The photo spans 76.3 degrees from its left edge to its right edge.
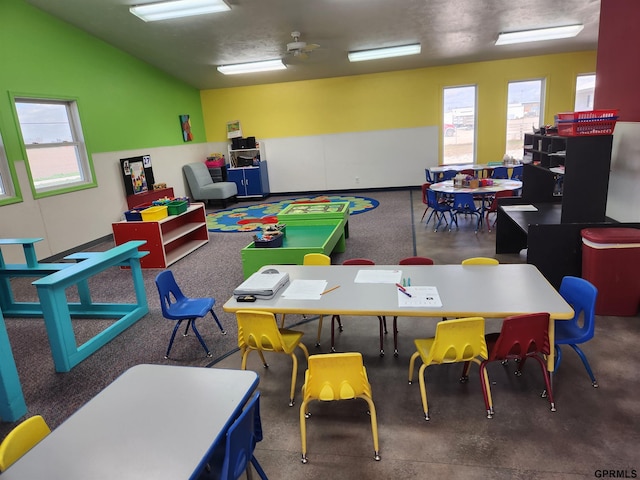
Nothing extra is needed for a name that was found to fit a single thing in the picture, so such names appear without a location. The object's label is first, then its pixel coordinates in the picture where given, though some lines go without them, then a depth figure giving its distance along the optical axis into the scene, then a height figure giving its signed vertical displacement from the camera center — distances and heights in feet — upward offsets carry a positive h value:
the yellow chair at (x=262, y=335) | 8.82 -4.03
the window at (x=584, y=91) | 33.37 +2.50
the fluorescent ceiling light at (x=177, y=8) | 19.90 +7.07
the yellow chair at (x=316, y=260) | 12.55 -3.52
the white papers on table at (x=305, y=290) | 9.46 -3.42
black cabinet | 13.73 -1.87
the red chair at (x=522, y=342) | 7.95 -4.23
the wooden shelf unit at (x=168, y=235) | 19.61 -4.13
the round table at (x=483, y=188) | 22.11 -3.13
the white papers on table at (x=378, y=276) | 10.11 -3.41
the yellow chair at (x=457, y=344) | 8.05 -4.17
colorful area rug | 27.99 -5.03
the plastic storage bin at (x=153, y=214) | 19.54 -2.74
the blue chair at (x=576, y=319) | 8.91 -4.25
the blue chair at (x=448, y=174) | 30.42 -3.02
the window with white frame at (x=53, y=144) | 21.48 +1.01
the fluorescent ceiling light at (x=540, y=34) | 26.66 +5.96
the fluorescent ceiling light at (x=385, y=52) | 29.48 +6.08
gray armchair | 35.27 -3.04
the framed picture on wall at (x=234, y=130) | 39.42 +1.78
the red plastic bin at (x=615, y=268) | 12.16 -4.34
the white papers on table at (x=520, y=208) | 17.66 -3.45
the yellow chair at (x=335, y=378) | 7.14 -4.12
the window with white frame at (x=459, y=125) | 35.76 +0.61
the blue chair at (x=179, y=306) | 11.73 -4.51
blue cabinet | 37.65 -2.80
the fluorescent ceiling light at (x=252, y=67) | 31.32 +6.16
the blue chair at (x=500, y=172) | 29.27 -3.06
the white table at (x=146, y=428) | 4.75 -3.48
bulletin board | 27.35 -1.18
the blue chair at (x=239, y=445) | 5.24 -4.03
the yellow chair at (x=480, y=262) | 11.09 -3.48
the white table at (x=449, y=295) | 8.32 -3.48
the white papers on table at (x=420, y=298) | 8.63 -3.46
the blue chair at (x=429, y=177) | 31.48 -3.21
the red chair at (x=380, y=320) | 11.24 -5.26
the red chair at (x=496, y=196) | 22.24 -3.61
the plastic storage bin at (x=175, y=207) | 21.24 -2.72
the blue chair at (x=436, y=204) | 23.08 -3.88
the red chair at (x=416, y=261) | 11.87 -3.58
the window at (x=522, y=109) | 34.55 +1.53
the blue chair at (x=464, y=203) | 21.79 -3.73
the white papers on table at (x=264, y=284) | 9.57 -3.26
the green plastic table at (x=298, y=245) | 15.01 -3.87
